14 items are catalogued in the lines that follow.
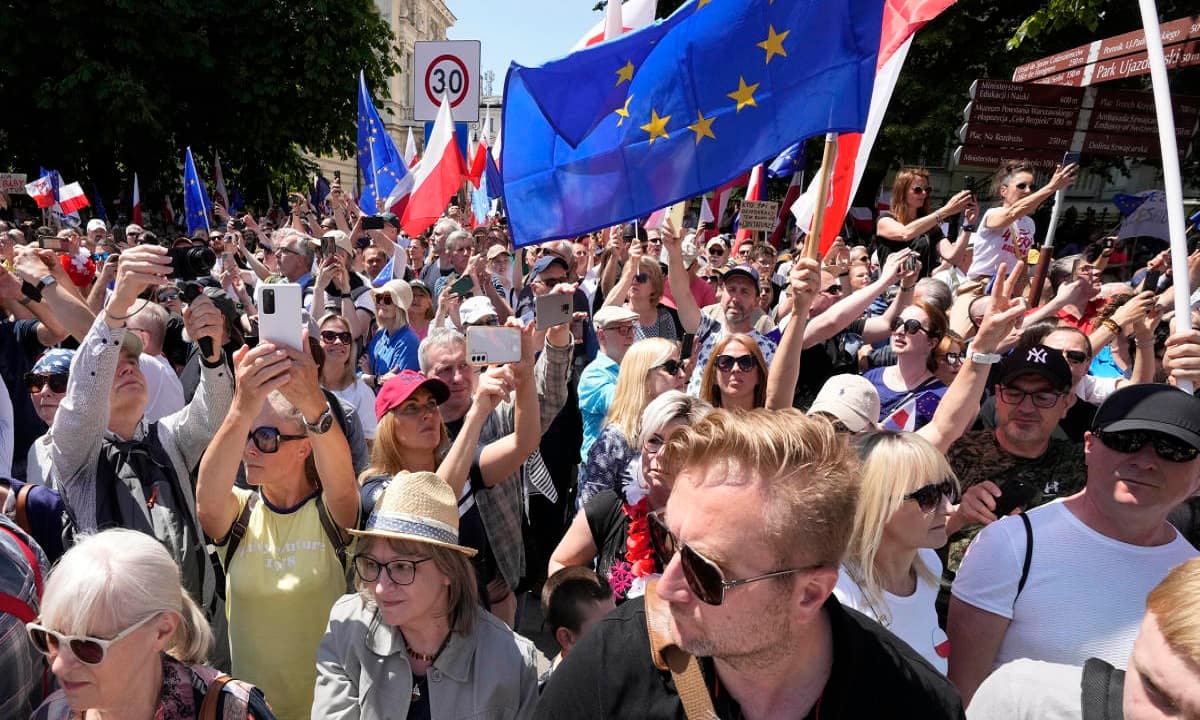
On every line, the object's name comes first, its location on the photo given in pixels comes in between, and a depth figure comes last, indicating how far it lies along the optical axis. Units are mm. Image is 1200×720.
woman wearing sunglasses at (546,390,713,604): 2906
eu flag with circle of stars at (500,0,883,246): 3680
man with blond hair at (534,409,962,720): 1393
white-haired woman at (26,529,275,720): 1937
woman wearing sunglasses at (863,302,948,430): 4047
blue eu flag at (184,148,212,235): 12412
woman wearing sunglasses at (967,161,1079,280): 5621
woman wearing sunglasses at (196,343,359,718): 2660
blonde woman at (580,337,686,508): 3453
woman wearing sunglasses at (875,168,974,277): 5973
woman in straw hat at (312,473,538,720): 2363
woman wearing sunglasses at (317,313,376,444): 4453
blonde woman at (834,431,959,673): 2209
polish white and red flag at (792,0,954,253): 4152
